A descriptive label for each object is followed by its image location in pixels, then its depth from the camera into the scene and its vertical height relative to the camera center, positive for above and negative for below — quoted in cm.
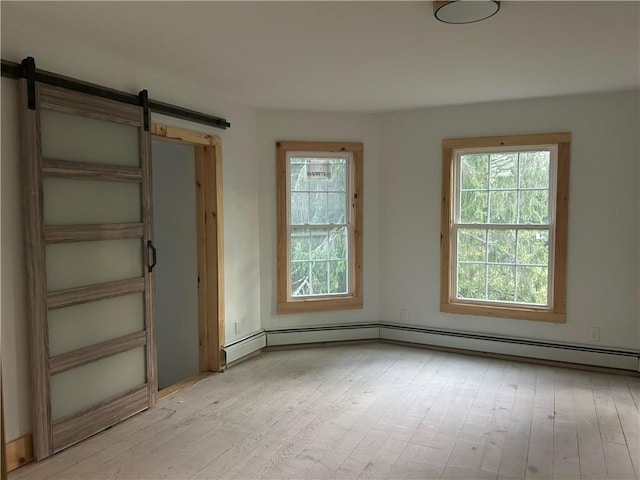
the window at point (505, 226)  434 -11
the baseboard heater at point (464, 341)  419 -125
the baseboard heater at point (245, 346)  431 -124
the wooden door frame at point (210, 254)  414 -34
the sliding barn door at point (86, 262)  265 -28
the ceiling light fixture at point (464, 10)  228 +101
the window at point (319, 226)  484 -11
